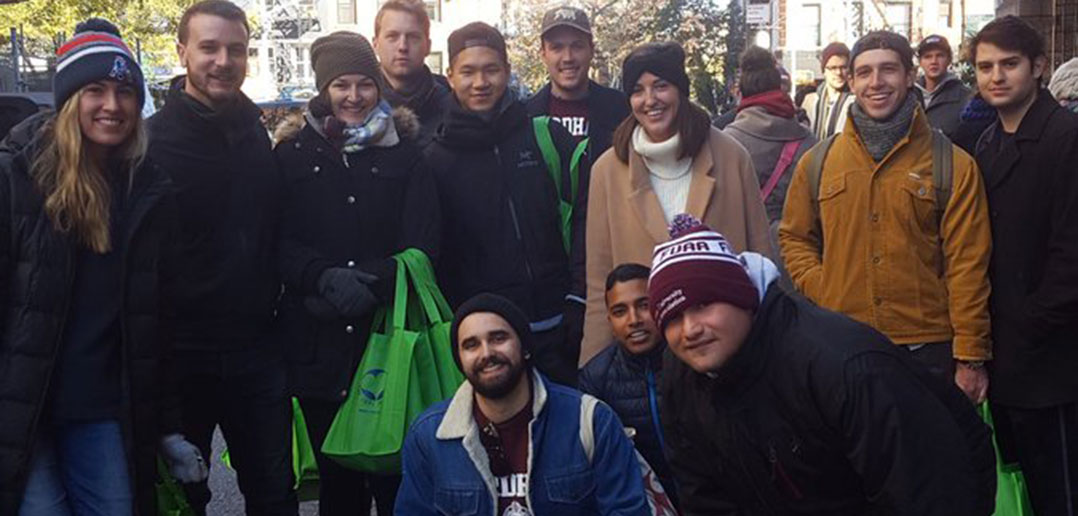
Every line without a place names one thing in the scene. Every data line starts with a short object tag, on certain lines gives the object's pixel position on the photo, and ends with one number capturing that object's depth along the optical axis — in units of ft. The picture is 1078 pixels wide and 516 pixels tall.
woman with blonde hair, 12.32
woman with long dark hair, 15.74
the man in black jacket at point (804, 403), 9.58
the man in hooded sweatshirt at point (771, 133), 20.66
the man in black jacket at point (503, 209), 16.38
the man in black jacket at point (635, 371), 15.49
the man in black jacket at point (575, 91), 18.58
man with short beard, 13.85
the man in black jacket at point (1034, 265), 14.06
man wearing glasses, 28.30
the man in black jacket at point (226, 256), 14.73
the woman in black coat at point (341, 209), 15.53
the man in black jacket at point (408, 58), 18.54
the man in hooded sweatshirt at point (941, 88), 23.79
